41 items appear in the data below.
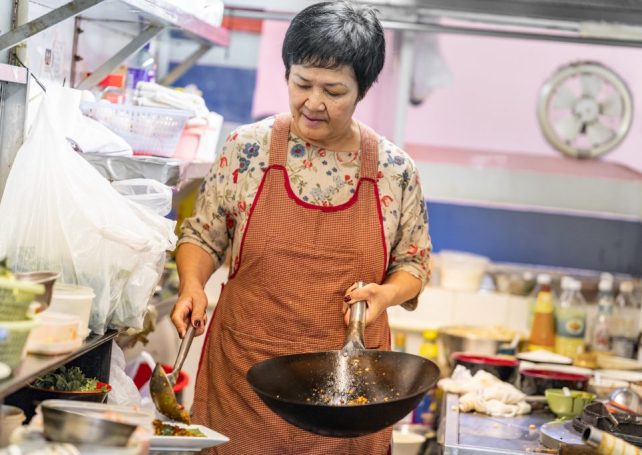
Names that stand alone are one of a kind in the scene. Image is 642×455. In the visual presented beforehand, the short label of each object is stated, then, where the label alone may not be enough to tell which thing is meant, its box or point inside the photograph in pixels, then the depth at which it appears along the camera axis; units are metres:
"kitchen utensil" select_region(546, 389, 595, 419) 3.74
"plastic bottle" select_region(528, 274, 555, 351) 5.15
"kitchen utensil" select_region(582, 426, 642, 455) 2.36
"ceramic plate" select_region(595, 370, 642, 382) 4.34
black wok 2.54
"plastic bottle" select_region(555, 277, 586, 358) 5.09
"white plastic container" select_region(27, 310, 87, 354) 2.06
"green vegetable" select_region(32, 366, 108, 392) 2.44
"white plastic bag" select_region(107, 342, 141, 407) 2.67
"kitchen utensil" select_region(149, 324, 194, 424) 2.40
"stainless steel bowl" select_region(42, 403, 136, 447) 1.91
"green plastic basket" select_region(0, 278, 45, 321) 1.83
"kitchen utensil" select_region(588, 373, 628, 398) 4.13
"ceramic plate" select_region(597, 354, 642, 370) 4.72
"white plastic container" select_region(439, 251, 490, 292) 5.57
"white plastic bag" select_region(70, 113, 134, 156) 2.91
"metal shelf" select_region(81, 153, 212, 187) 2.87
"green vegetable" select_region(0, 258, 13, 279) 1.88
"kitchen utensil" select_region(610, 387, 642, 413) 3.68
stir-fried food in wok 2.71
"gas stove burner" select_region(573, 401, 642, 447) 3.12
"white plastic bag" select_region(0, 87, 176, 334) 2.34
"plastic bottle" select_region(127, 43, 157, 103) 3.78
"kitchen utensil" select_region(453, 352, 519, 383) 4.25
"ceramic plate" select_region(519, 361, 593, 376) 4.19
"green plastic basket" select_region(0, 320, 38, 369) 1.83
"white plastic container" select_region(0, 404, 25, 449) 2.02
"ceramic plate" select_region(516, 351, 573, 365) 4.33
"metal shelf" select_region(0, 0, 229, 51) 2.51
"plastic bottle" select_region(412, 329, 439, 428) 5.04
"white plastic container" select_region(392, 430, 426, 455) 4.44
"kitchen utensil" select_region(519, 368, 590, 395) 4.01
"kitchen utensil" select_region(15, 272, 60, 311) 1.98
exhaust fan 6.59
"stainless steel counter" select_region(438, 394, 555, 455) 3.20
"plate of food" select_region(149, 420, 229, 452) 2.17
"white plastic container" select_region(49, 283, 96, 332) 2.19
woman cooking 2.90
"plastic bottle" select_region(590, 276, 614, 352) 5.24
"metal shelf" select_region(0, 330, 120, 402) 1.81
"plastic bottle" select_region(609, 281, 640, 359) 5.27
